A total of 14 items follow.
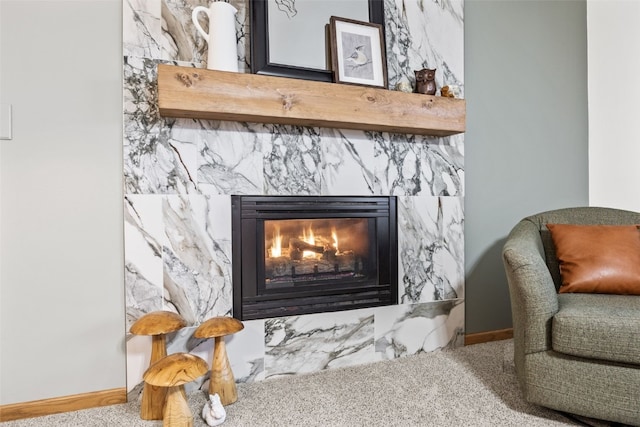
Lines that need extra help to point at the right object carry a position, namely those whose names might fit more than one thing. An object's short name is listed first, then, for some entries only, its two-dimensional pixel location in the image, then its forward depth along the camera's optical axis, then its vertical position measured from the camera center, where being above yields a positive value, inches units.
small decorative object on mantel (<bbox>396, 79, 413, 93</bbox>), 84.9 +26.7
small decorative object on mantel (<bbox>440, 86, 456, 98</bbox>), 87.0 +26.0
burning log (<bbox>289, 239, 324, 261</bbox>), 82.5 -7.7
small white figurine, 61.9 -31.5
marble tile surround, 71.2 +4.4
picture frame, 80.6 +32.9
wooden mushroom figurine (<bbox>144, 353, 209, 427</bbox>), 56.5 -23.7
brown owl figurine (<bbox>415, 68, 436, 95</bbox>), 85.4 +27.9
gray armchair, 57.4 -20.5
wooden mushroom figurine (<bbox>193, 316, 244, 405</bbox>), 66.7 -25.8
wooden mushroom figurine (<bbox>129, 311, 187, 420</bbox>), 63.7 -19.0
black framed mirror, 75.5 +34.7
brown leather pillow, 73.2 -9.4
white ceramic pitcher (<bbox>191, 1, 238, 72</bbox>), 70.4 +31.7
